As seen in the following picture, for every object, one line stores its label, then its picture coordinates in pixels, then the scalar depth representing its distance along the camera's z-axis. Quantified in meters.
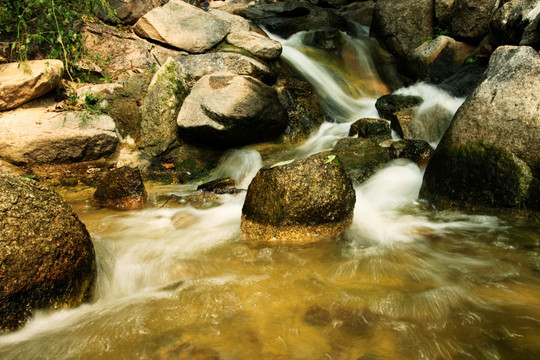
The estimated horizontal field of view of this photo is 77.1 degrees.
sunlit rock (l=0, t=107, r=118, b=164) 6.45
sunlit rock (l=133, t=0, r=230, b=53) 9.27
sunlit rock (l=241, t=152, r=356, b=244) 3.96
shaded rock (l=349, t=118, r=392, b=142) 7.56
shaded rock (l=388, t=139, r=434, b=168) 6.68
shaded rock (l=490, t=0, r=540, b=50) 6.69
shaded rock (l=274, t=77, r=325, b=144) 8.28
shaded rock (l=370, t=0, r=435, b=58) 11.38
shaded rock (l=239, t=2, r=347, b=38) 13.54
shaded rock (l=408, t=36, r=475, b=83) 9.83
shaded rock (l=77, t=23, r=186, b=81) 8.52
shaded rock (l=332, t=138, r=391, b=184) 6.32
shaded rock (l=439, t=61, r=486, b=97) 8.42
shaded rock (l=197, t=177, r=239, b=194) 6.18
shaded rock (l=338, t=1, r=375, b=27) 15.09
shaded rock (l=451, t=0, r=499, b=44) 9.31
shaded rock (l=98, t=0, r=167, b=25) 9.29
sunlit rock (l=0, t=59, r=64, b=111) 6.64
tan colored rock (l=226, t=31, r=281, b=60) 9.26
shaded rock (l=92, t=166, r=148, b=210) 5.63
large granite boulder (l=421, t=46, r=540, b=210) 4.23
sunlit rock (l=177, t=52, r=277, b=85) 8.39
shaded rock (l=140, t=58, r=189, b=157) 7.71
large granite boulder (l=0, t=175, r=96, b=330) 2.53
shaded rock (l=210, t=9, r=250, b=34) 10.11
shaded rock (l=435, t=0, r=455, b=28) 10.89
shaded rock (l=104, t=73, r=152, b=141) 7.68
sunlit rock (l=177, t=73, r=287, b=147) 7.15
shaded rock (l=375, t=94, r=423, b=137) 7.63
